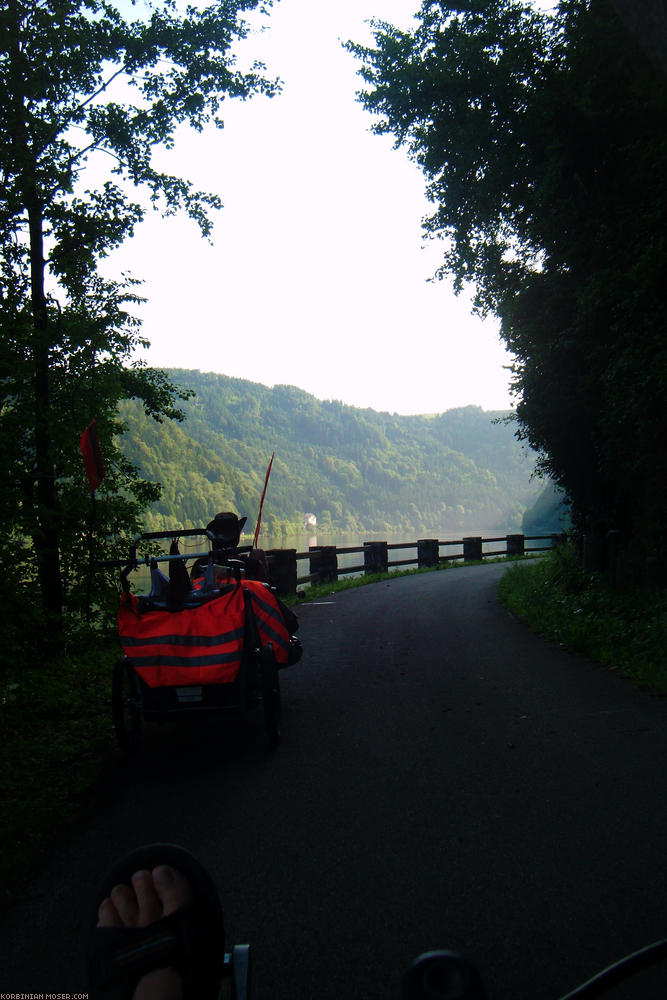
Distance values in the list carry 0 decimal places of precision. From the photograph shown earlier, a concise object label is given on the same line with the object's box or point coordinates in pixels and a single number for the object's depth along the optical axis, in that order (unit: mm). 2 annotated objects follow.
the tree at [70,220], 9812
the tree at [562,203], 8031
